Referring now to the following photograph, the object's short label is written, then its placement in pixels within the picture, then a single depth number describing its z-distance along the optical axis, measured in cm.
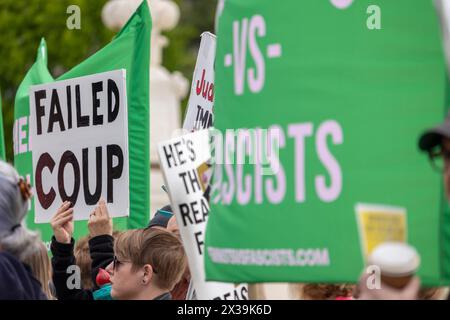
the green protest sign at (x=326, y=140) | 713
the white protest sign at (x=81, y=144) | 1189
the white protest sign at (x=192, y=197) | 954
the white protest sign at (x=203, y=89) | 1202
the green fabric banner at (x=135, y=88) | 1262
